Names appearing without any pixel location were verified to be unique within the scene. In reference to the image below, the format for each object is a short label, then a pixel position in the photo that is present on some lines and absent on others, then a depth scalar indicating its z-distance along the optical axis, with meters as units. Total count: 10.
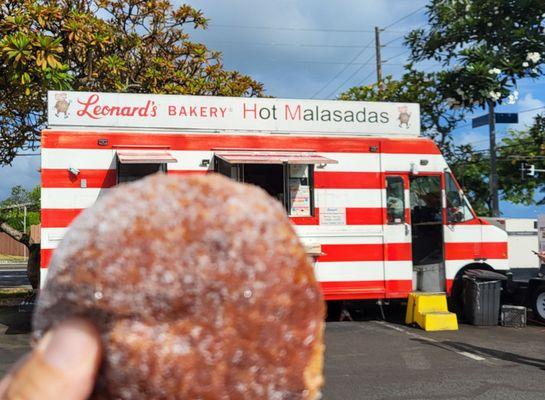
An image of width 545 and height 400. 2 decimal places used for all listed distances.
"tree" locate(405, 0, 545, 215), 13.91
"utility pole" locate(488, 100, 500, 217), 16.81
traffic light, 29.33
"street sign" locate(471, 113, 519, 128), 16.75
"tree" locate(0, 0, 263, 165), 9.87
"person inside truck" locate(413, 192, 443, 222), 10.45
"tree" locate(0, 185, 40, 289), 11.60
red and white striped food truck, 8.76
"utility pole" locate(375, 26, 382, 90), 27.89
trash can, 9.76
